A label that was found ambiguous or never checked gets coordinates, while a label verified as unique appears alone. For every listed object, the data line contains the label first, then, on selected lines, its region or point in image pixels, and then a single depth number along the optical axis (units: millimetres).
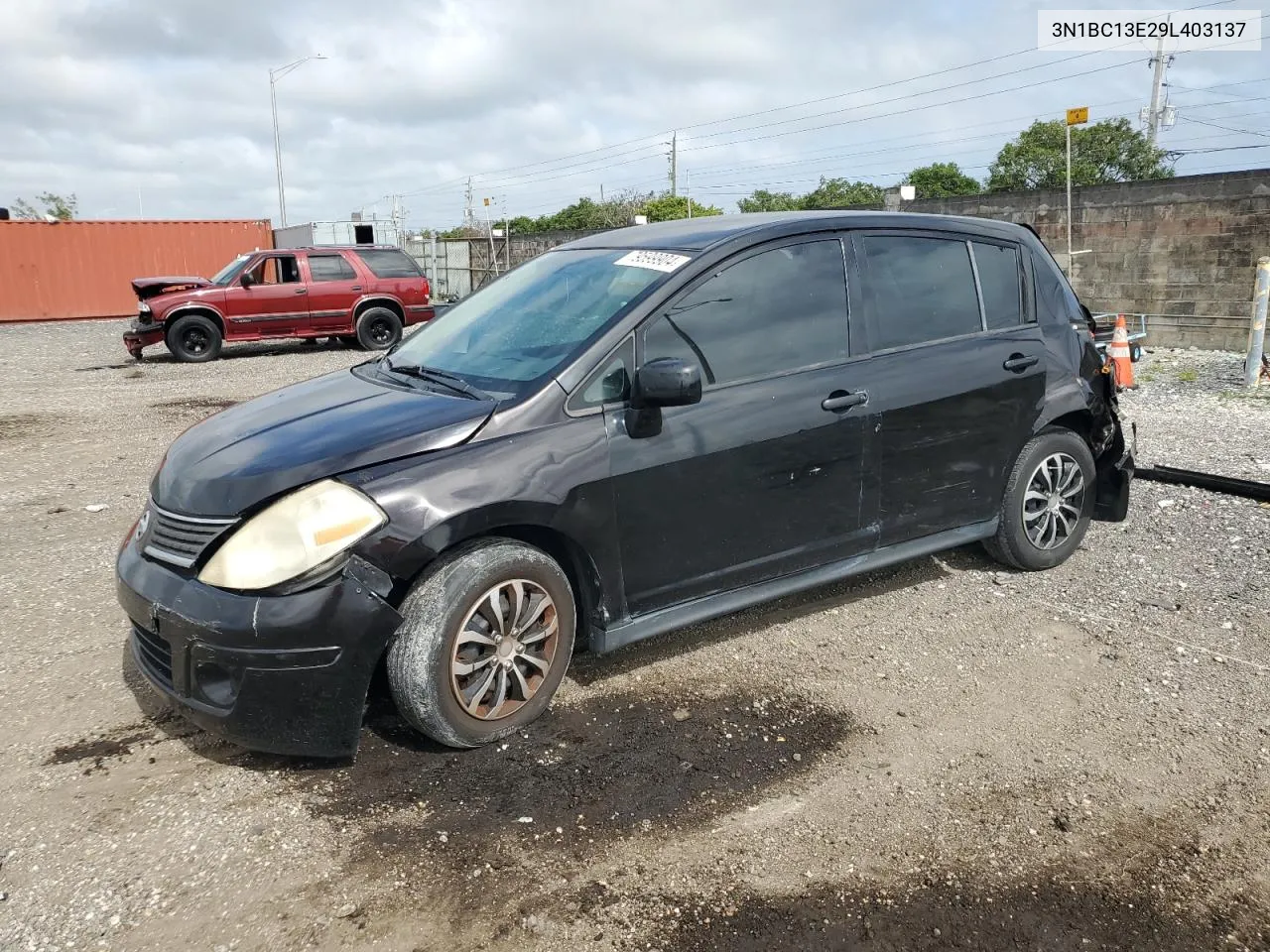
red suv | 15398
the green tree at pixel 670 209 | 36062
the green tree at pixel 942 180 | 56822
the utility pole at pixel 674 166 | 48281
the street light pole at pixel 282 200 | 33594
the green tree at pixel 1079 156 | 48469
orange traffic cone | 10266
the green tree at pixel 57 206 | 70688
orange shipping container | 24828
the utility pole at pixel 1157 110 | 41000
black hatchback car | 3082
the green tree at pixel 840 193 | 48656
